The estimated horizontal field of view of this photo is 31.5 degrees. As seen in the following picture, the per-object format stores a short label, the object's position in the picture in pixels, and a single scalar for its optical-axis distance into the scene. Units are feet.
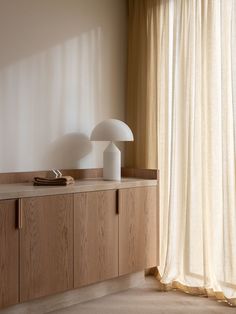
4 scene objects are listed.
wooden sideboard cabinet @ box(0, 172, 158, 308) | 8.04
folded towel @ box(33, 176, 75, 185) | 9.22
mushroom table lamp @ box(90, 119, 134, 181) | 10.17
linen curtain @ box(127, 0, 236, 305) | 9.43
